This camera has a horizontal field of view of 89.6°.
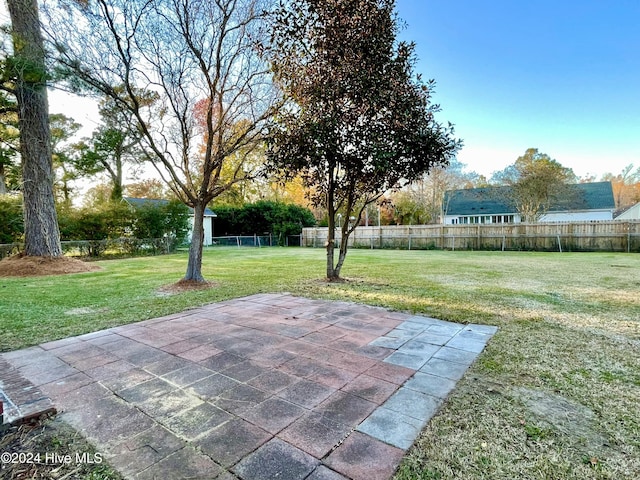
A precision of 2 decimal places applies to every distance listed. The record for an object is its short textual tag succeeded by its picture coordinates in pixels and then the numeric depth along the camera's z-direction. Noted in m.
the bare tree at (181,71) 5.31
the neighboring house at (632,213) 21.35
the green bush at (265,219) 21.27
